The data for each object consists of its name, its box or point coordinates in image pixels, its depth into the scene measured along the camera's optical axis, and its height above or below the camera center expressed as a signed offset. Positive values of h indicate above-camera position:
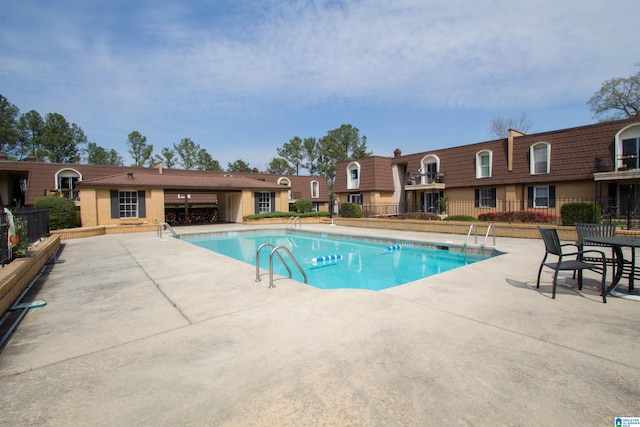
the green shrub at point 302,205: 29.50 +0.33
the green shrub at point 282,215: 25.15 -0.50
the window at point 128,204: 20.50 +0.53
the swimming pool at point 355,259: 9.67 -1.96
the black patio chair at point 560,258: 4.75 -0.94
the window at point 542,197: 19.02 +0.45
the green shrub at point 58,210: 17.95 +0.19
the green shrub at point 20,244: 6.97 -0.68
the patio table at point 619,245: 4.70 -0.62
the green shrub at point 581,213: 12.55 -0.40
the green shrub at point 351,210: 23.55 -0.18
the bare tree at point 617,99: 30.64 +10.48
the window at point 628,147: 15.96 +2.83
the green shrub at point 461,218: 19.08 -0.77
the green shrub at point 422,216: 21.30 -0.66
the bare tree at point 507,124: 36.44 +9.43
